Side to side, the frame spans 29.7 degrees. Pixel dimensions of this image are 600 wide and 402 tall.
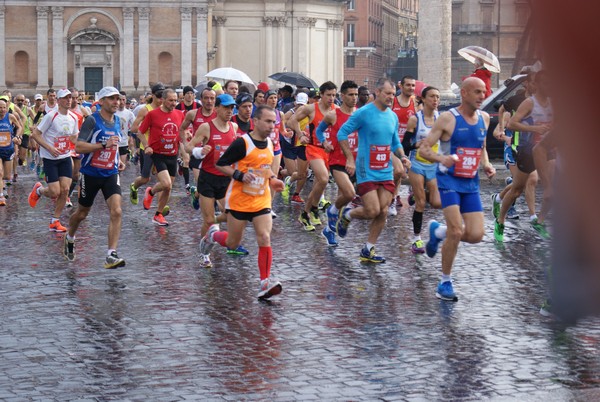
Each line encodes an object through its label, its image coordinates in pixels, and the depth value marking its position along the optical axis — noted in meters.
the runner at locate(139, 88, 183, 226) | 14.88
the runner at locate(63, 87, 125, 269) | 10.45
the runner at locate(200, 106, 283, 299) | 9.04
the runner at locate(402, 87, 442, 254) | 12.01
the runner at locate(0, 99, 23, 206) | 19.44
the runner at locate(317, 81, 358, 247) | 12.37
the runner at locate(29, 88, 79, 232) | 14.21
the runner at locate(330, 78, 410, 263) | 10.98
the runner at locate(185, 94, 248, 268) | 11.52
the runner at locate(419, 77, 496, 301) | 8.60
